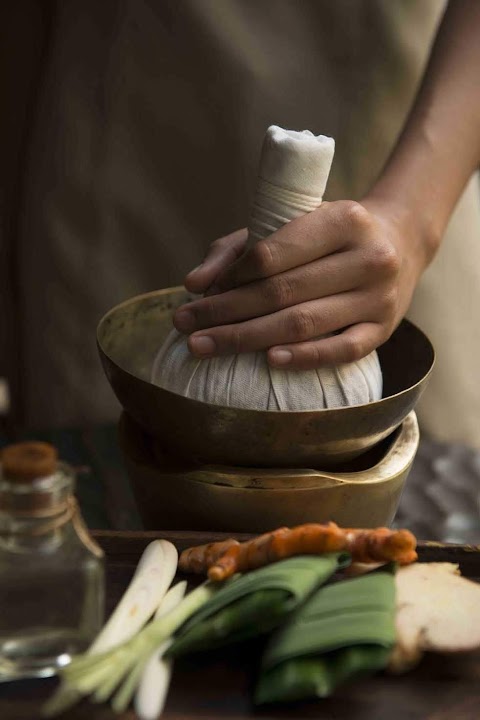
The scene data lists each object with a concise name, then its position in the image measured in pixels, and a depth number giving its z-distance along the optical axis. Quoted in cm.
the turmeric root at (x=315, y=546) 89
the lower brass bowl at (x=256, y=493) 94
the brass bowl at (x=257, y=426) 93
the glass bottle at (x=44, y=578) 84
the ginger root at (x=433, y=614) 86
